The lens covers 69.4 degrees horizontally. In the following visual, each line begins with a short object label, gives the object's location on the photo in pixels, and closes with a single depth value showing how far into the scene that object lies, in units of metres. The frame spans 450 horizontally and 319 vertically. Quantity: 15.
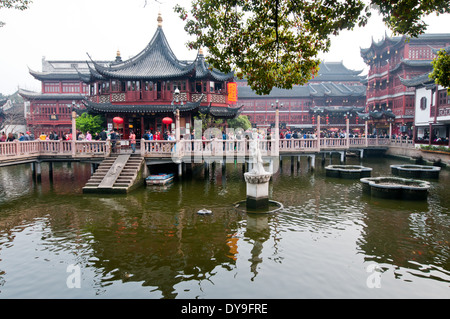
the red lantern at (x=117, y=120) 24.71
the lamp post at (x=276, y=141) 19.14
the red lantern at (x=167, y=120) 24.85
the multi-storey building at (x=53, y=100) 41.44
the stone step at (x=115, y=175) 15.48
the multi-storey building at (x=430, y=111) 28.56
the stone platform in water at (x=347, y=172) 19.84
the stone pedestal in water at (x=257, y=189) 12.32
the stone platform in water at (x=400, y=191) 13.91
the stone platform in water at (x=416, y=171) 19.96
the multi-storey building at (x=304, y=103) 53.62
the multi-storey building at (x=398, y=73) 39.22
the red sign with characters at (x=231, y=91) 31.34
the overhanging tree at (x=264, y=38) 8.14
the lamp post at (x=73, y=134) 17.83
